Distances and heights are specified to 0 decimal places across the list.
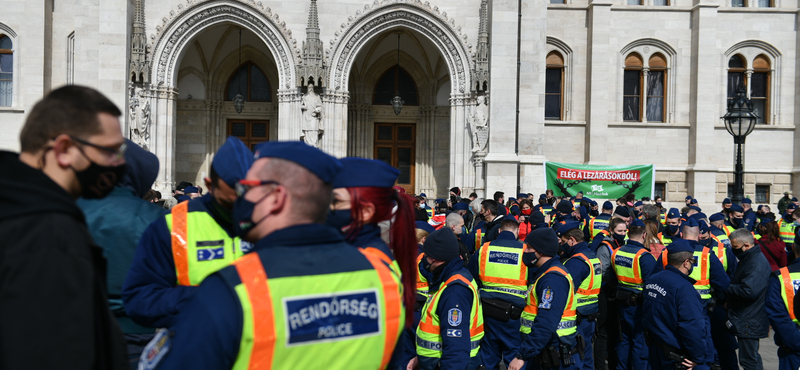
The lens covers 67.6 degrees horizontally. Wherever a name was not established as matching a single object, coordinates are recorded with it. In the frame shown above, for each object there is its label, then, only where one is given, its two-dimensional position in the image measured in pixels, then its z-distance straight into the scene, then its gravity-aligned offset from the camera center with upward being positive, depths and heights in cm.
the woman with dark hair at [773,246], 833 -82
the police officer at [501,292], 550 -104
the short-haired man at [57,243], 144 -18
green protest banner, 1816 +15
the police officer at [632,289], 675 -121
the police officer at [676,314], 512 -113
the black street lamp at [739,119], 1255 +146
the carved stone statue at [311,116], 1758 +186
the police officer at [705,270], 671 -95
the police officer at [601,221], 1010 -62
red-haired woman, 281 -14
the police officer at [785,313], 513 -108
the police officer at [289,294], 156 -32
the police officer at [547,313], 497 -112
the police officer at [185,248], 259 -35
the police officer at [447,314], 404 -93
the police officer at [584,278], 604 -96
